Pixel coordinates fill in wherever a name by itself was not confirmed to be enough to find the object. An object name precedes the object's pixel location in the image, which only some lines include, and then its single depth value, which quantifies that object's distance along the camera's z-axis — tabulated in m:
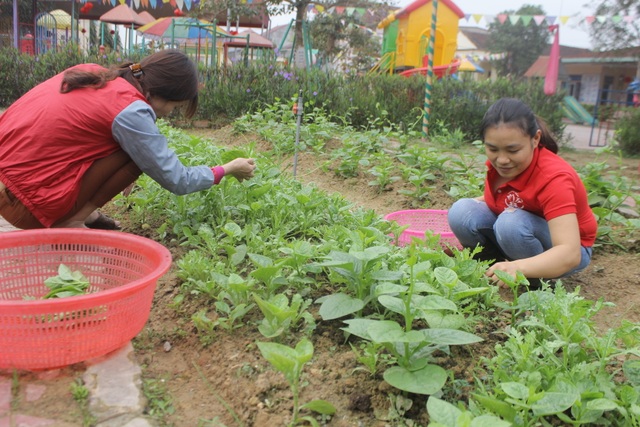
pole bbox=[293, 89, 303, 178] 3.45
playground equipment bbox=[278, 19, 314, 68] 12.86
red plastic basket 1.50
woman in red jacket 2.23
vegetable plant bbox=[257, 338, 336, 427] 1.27
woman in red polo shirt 2.06
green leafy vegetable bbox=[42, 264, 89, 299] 1.84
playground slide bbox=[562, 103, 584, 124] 21.76
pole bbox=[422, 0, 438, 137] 7.49
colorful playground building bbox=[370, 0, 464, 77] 14.48
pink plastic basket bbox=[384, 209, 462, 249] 3.36
